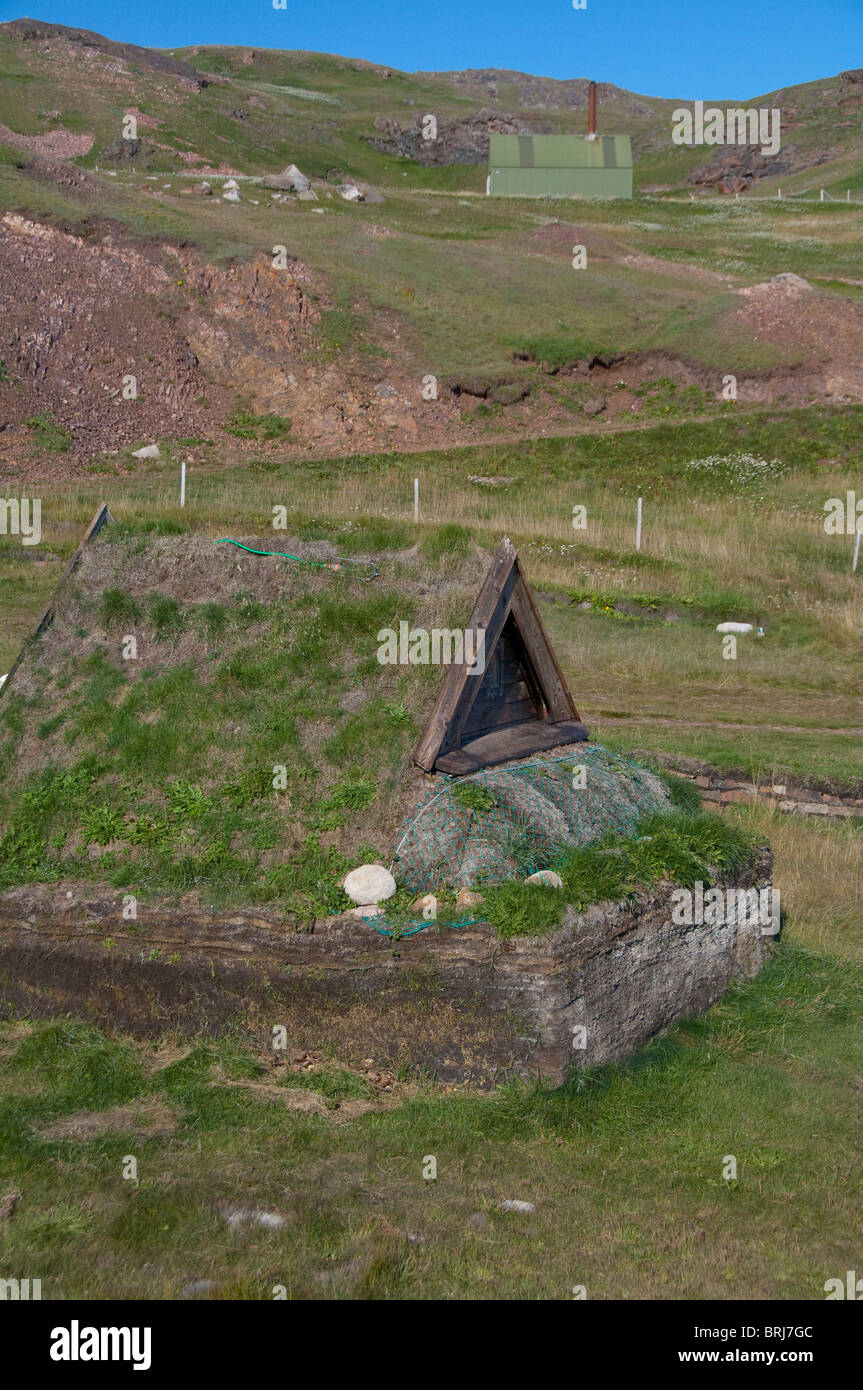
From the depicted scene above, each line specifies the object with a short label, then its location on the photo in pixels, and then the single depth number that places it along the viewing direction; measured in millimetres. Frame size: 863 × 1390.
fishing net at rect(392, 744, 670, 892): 7887
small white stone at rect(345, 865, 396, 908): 7633
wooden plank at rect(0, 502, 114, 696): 9916
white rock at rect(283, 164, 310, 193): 61894
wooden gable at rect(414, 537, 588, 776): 8672
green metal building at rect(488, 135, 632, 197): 77500
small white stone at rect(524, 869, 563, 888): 7664
